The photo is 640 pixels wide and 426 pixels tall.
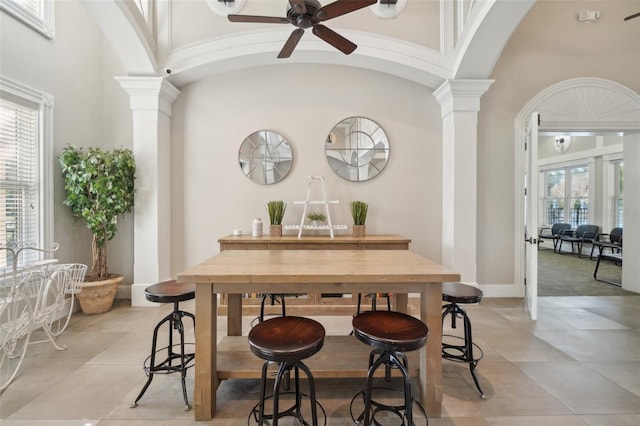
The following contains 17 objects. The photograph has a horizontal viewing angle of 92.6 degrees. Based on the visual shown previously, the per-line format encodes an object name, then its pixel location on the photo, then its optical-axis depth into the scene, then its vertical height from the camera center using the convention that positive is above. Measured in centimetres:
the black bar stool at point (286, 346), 146 -66
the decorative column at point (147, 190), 395 +28
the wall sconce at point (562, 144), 898 +198
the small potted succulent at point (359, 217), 399 -8
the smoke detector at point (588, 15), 409 +261
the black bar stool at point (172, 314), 205 -75
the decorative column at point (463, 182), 404 +38
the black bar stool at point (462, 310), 221 -75
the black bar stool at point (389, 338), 154 -65
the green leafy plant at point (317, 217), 406 -8
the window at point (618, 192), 743 +44
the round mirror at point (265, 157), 428 +76
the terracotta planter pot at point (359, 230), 399 -25
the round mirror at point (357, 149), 429 +87
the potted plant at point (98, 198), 346 +16
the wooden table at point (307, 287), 177 -46
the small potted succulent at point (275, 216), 399 -7
